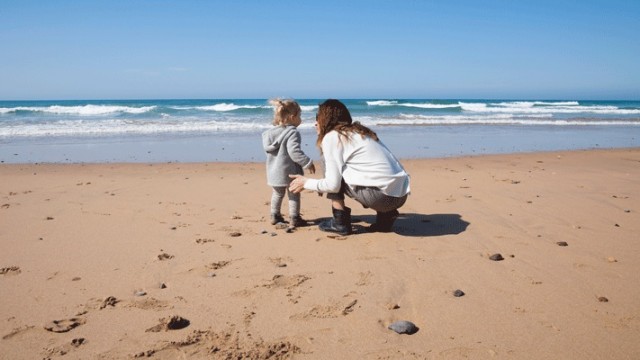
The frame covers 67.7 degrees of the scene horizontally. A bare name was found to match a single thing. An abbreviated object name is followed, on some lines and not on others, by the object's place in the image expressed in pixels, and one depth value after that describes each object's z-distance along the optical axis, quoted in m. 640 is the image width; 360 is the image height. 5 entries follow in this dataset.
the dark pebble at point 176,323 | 2.72
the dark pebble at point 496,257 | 3.76
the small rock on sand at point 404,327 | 2.63
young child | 4.61
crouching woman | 4.17
